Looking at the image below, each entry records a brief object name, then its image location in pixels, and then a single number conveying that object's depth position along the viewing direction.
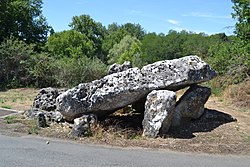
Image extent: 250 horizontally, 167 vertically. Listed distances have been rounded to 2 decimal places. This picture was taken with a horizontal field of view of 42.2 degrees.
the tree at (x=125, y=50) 57.62
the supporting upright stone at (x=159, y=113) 7.80
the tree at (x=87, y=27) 64.75
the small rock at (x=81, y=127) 7.78
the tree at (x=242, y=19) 17.16
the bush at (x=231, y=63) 15.25
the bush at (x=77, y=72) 20.28
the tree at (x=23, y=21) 28.88
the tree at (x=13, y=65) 21.66
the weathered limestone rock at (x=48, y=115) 9.05
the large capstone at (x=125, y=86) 8.33
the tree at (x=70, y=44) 51.28
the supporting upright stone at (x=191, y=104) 8.67
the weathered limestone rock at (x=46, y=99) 10.49
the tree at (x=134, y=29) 88.44
